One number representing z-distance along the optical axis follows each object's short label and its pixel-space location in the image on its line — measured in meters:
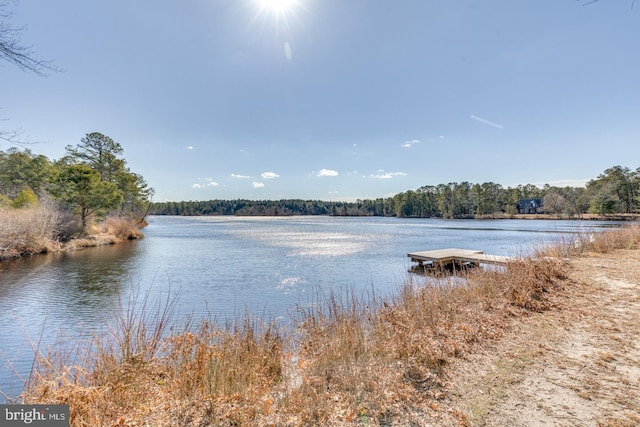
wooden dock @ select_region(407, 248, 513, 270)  14.01
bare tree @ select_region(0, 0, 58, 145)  4.44
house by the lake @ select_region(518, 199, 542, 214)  82.12
